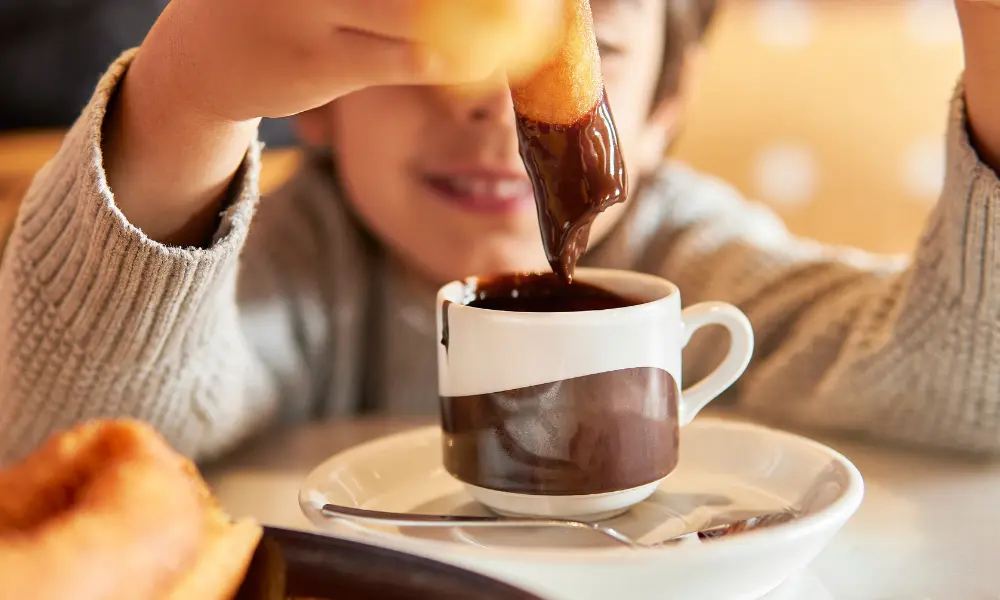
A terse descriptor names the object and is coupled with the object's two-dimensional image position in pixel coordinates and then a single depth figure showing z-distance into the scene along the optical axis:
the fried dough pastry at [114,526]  0.26
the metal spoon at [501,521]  0.45
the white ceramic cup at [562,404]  0.47
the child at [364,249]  0.51
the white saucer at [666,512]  0.39
